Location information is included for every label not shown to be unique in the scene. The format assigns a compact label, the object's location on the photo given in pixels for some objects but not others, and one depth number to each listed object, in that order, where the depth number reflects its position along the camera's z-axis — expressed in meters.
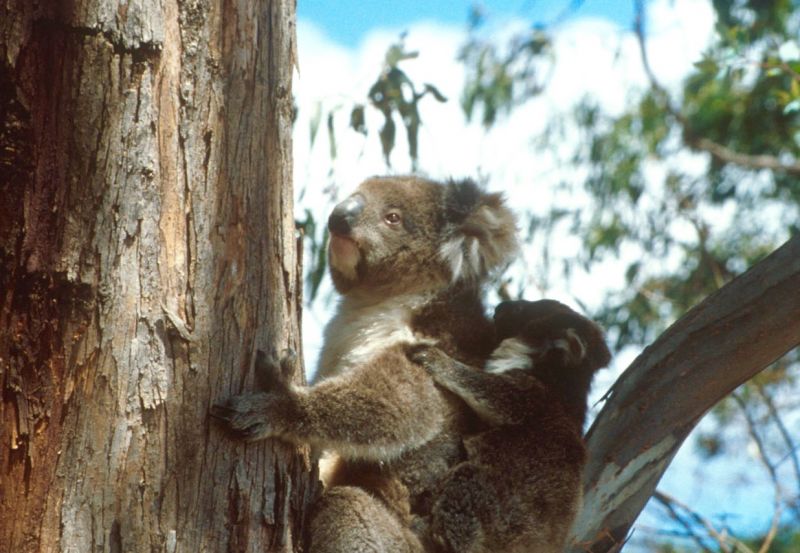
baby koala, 6.44
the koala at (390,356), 6.00
